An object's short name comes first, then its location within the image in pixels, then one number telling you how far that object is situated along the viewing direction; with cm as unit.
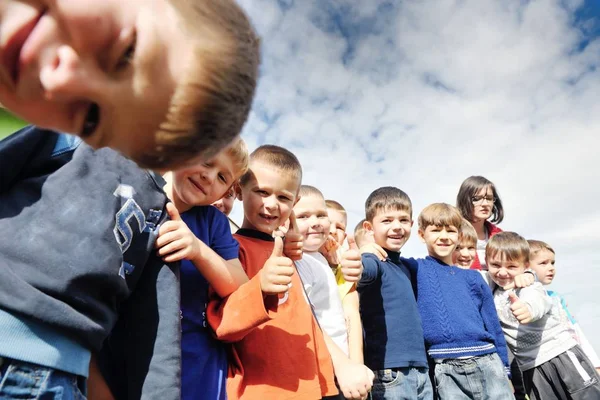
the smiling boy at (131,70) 53
